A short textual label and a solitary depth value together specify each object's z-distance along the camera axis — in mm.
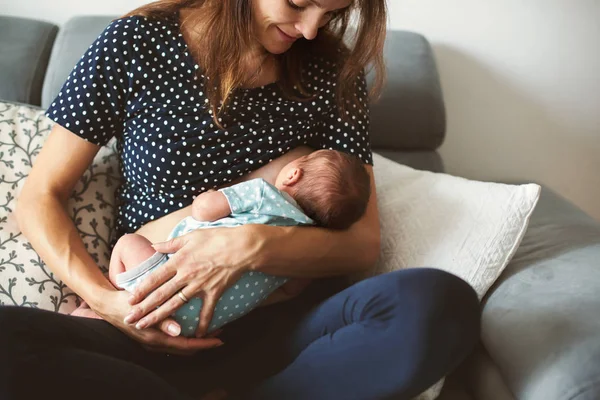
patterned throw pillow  1170
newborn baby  1086
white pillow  1239
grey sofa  1021
